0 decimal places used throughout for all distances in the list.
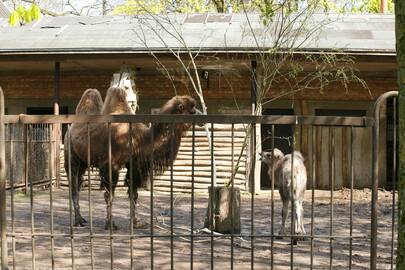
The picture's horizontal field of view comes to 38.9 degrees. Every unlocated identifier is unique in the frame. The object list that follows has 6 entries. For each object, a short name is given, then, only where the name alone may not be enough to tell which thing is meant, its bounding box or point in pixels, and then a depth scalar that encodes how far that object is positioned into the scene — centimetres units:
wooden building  1308
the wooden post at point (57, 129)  1373
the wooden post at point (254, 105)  1241
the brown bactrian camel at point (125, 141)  751
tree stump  741
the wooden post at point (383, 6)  2208
